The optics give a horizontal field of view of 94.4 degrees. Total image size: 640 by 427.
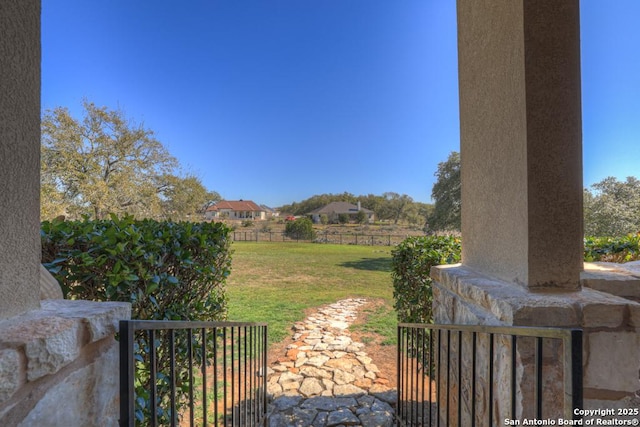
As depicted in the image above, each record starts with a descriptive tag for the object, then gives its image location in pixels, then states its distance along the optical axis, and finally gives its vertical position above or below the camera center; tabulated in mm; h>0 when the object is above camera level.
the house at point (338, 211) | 50881 +1396
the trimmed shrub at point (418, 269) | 3277 -612
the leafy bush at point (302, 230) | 25297 -943
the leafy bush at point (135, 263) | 1700 -272
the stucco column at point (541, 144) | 1481 +382
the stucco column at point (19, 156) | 935 +214
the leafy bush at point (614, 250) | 3141 -352
